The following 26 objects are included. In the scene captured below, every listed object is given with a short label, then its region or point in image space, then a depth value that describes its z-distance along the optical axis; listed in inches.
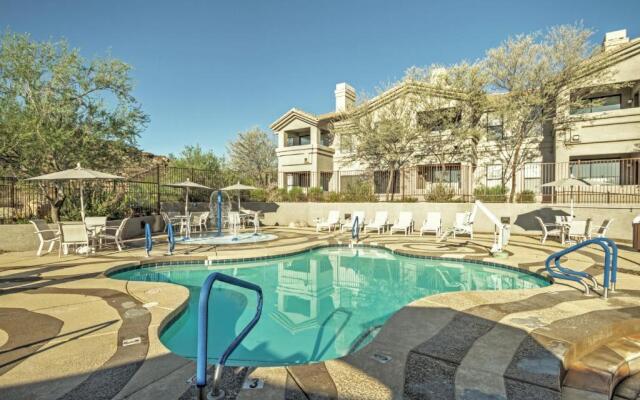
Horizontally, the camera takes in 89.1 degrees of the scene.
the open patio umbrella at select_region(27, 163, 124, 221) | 343.5
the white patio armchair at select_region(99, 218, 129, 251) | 377.2
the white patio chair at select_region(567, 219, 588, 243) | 413.7
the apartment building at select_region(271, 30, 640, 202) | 657.6
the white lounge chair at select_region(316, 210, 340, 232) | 608.6
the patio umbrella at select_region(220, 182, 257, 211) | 579.4
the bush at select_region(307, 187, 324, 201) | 723.3
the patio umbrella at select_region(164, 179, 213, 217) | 519.0
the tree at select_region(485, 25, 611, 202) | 649.0
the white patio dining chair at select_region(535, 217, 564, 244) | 436.5
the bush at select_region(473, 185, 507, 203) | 611.8
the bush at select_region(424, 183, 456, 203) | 623.3
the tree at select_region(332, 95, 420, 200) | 781.9
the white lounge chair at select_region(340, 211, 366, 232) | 602.2
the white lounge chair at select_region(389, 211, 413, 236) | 552.7
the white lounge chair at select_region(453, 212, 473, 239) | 463.8
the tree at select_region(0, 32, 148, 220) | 439.8
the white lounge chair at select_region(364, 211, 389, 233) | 568.8
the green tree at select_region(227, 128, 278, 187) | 1451.8
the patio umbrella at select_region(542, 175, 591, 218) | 431.8
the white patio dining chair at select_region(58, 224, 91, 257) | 346.6
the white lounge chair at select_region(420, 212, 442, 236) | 520.3
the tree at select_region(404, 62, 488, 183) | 721.6
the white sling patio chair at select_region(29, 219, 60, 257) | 361.1
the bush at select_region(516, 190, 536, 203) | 599.3
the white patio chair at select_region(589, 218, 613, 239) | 399.2
